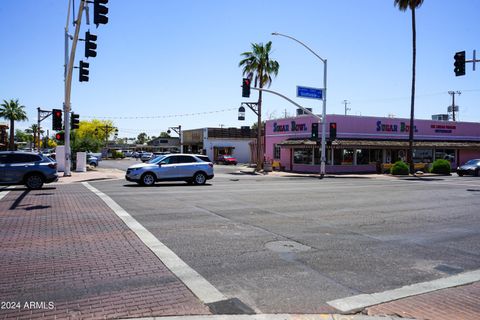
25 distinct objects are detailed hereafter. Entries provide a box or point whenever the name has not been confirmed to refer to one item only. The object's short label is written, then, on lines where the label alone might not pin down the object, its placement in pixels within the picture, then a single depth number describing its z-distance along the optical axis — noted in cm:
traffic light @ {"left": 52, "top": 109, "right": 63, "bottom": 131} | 2374
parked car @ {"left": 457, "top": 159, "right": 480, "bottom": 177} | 3341
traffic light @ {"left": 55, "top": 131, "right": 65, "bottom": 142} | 2603
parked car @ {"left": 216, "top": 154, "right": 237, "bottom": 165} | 5650
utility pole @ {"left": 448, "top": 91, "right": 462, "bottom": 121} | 7060
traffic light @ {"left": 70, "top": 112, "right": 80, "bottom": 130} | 2489
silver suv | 2014
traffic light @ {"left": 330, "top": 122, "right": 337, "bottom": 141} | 2991
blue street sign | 2832
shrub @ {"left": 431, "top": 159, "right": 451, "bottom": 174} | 3556
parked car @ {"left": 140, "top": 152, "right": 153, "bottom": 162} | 6448
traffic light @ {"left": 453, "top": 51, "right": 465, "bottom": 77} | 2022
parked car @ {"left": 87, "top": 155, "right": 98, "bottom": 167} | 4438
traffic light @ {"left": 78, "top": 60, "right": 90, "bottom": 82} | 1935
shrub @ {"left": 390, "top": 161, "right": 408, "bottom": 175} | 3334
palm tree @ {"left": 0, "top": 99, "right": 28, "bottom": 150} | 6769
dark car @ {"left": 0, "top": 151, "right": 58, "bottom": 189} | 1708
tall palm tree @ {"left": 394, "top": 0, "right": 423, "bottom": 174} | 3231
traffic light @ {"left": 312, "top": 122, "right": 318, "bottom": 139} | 3019
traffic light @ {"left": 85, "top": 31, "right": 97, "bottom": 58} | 1590
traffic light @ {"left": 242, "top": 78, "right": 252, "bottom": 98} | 2389
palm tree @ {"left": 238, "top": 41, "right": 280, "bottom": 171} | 3541
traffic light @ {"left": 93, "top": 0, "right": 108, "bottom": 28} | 1334
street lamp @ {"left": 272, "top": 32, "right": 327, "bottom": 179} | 2954
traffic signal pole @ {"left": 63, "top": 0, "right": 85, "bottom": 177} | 2138
